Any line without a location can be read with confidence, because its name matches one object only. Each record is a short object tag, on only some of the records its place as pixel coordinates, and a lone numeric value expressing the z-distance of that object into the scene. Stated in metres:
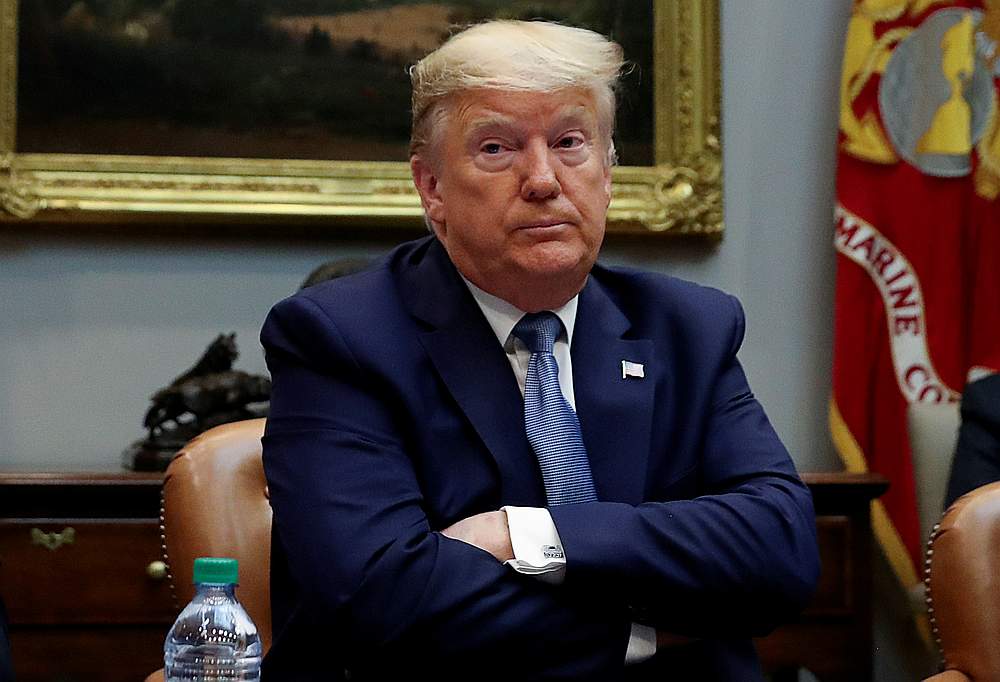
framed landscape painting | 8.26
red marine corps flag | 8.45
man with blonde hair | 3.98
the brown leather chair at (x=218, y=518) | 4.80
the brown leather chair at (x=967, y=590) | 4.66
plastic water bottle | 3.55
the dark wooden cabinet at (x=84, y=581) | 6.93
